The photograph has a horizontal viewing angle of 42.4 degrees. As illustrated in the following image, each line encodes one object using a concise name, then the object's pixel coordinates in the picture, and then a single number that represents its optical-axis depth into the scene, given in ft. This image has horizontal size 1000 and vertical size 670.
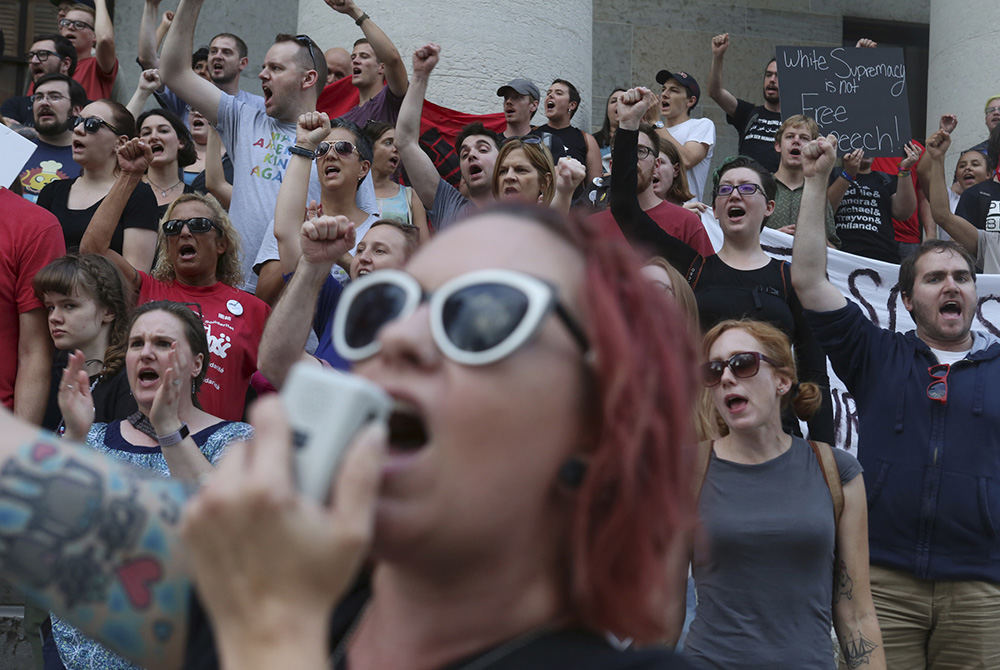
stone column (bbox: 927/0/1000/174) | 35.22
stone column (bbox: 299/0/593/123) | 27.81
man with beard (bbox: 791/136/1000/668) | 15.23
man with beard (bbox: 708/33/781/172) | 28.91
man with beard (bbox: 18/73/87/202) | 22.94
